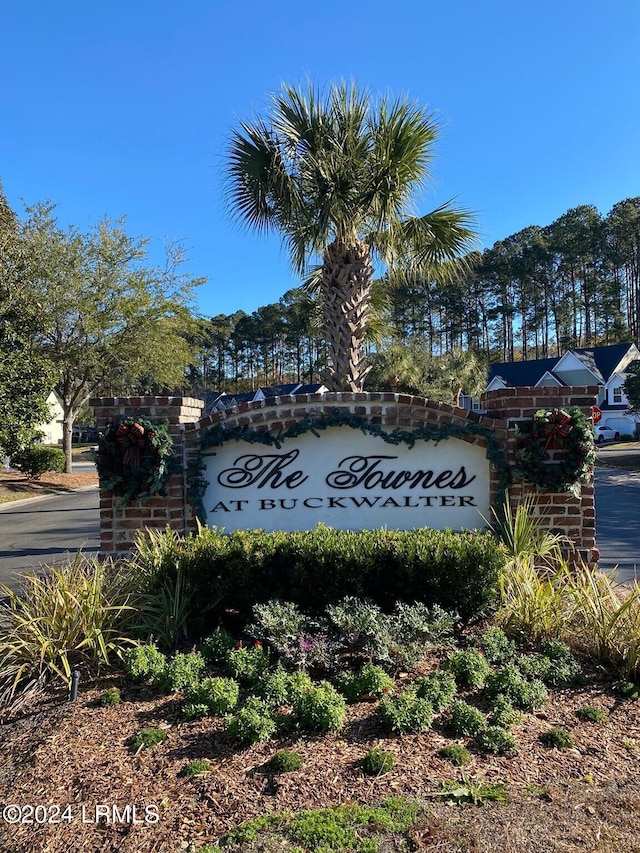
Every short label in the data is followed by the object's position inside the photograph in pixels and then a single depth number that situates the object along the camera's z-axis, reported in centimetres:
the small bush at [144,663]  321
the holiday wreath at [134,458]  509
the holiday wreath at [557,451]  495
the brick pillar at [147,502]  534
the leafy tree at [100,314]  1780
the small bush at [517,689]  302
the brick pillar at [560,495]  513
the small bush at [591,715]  296
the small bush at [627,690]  321
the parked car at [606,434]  3691
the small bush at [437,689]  293
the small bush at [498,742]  264
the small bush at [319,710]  272
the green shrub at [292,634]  328
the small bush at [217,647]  348
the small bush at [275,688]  292
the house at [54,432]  4909
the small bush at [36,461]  1938
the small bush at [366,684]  306
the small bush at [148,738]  267
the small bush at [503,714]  280
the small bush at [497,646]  345
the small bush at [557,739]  271
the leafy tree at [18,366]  1275
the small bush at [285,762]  246
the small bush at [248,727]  263
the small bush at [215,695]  288
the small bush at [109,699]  309
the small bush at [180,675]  312
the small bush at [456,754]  255
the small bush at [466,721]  274
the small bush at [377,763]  246
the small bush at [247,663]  319
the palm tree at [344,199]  766
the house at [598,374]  3762
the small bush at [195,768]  246
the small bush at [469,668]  314
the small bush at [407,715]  274
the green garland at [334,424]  520
